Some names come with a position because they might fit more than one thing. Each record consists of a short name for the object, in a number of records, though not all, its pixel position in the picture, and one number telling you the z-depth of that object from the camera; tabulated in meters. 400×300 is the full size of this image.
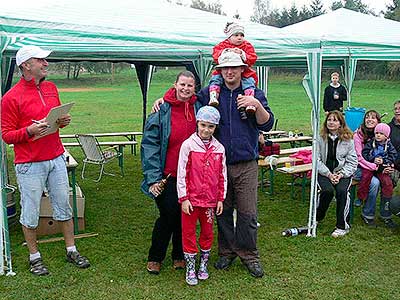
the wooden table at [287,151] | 7.79
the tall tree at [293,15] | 39.97
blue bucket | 9.12
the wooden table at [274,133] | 9.99
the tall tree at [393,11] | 35.22
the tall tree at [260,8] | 60.07
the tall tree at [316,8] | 40.19
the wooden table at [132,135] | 9.86
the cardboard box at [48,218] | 5.09
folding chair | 7.48
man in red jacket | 3.77
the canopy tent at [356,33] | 5.31
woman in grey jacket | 5.12
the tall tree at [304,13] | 39.88
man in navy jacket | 3.79
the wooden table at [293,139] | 8.85
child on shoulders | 3.80
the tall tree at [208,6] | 52.71
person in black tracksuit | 11.78
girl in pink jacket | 3.69
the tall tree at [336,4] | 44.02
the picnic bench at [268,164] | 6.65
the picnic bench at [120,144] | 8.23
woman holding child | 5.52
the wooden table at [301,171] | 6.06
